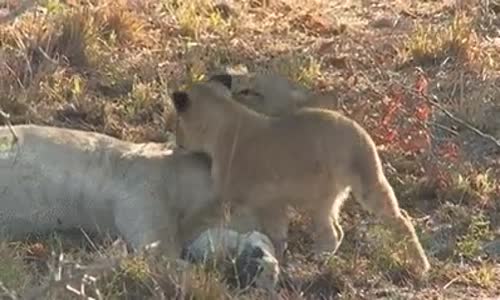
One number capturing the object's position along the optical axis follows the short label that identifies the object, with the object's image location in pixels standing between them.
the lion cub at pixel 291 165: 12.16
